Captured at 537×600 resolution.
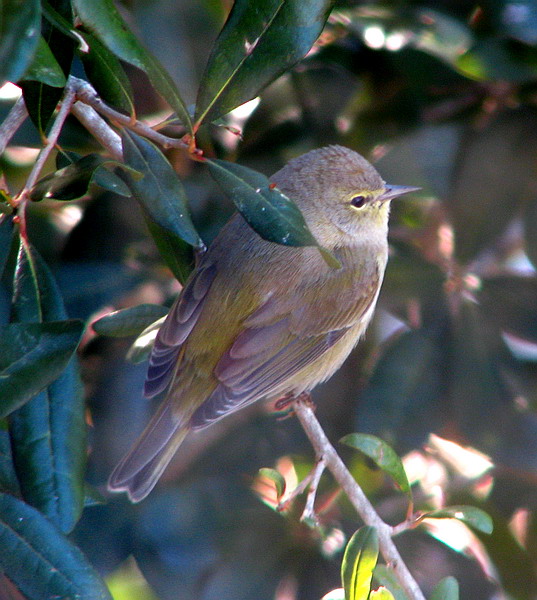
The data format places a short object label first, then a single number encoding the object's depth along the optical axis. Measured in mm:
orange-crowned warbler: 2911
